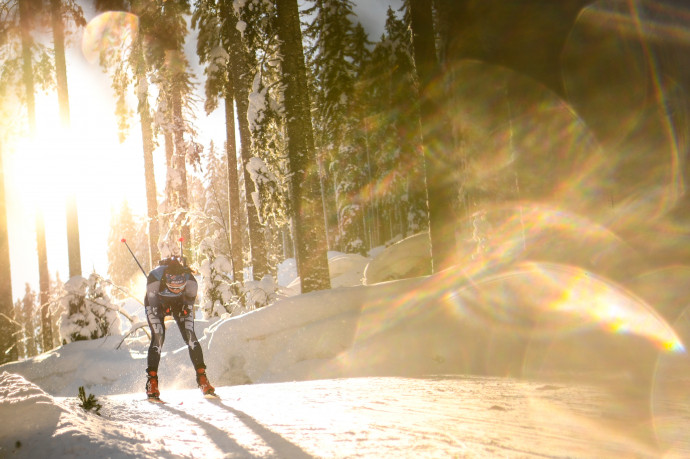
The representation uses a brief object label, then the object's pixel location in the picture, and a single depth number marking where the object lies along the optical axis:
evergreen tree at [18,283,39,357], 58.97
